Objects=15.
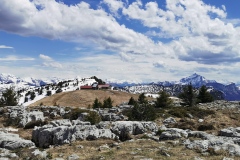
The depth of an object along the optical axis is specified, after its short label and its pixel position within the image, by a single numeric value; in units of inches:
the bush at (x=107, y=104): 3186.0
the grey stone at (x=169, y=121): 1692.2
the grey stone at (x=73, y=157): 797.3
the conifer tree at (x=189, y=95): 2805.1
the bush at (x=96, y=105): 3238.9
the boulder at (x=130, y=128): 1172.5
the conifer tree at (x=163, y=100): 2650.1
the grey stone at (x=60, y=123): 1316.2
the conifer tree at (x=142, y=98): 2968.8
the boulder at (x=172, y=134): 1057.5
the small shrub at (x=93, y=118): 1550.2
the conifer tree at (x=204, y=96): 3412.9
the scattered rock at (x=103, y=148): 908.6
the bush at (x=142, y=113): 1654.8
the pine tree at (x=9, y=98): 2849.4
